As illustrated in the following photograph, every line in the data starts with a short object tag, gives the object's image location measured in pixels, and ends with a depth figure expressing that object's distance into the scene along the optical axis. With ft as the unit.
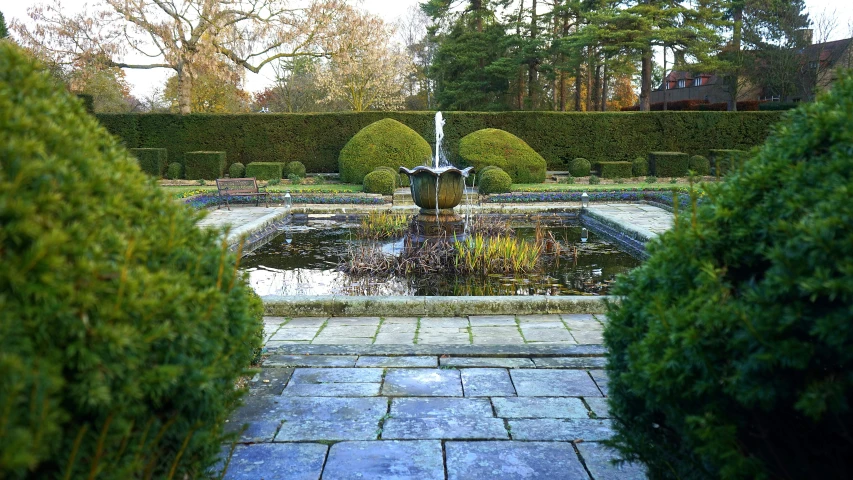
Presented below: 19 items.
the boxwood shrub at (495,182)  53.26
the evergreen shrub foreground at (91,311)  3.67
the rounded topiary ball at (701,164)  70.33
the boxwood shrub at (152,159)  67.05
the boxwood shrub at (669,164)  68.39
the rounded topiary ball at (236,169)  69.62
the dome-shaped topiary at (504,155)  60.64
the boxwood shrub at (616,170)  68.95
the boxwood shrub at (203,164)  67.92
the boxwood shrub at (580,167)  68.69
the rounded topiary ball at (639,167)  69.72
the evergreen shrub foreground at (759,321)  4.52
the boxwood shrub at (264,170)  67.46
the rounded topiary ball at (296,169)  69.00
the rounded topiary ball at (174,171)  69.41
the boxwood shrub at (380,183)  52.08
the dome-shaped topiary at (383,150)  60.39
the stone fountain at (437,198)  30.73
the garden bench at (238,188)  46.55
